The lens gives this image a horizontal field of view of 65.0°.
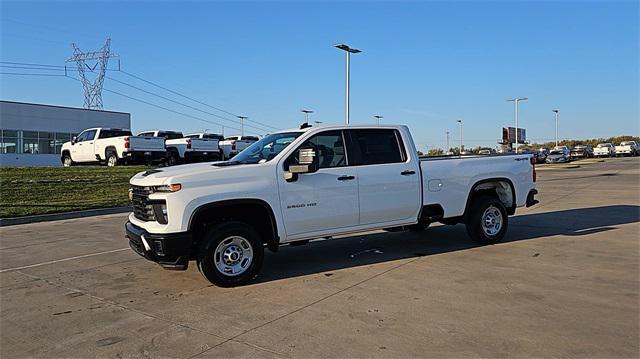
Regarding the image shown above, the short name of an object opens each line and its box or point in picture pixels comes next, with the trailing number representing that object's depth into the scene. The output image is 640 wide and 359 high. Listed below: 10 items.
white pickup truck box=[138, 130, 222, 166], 25.28
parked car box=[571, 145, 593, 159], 64.75
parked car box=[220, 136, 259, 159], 28.23
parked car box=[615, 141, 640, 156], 70.00
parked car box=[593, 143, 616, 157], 67.99
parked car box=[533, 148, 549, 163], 54.22
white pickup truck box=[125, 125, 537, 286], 5.86
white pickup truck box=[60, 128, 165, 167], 22.48
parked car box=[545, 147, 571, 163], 54.25
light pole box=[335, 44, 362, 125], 28.35
